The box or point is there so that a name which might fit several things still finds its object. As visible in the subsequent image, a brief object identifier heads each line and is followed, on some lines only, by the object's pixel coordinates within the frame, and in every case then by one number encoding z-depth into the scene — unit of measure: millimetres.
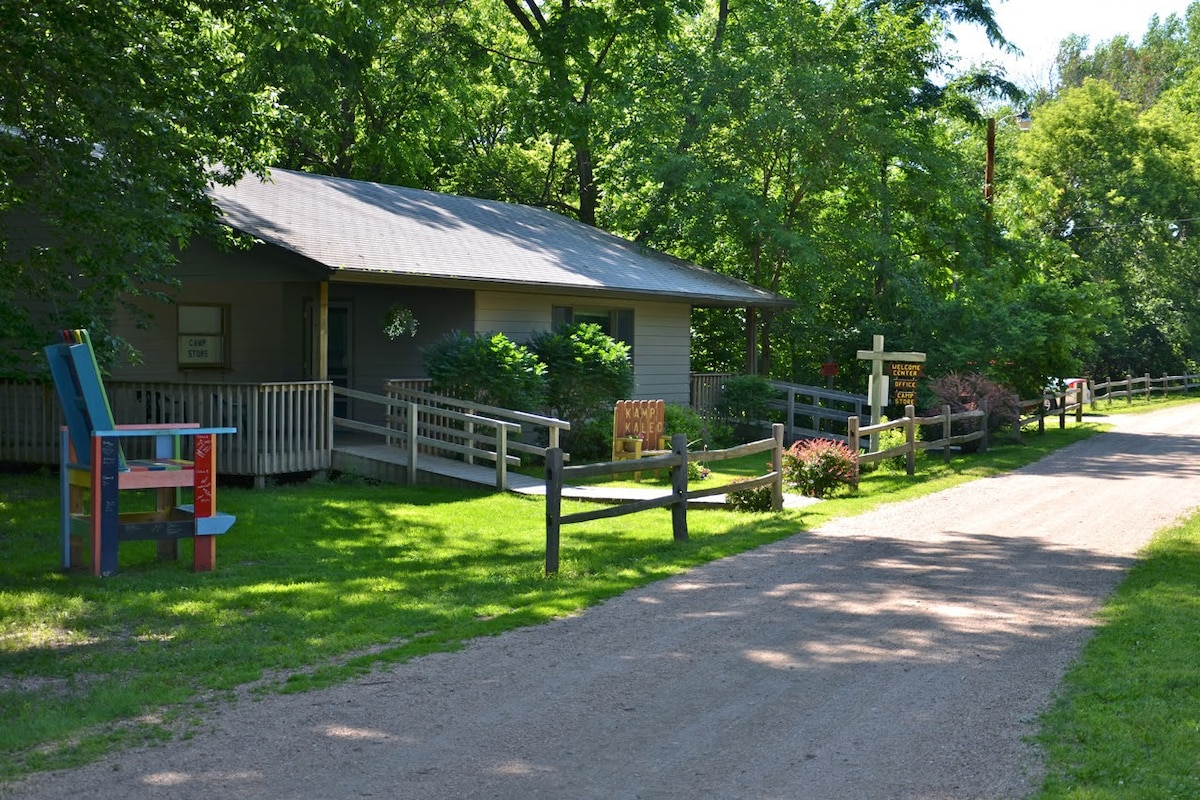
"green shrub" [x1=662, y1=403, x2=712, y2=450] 21859
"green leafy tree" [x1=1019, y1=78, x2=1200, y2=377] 48062
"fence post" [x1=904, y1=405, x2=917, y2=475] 19844
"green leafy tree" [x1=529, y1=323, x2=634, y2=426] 20609
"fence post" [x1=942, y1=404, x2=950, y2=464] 22078
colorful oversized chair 10211
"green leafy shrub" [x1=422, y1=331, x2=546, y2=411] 18812
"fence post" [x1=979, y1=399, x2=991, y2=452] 23750
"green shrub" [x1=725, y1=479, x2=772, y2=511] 15203
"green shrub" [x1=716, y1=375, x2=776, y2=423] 26578
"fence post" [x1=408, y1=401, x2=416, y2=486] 17438
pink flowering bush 17078
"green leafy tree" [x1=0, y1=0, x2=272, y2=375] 11953
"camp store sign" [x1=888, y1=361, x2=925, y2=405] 21781
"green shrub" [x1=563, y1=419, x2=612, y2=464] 20844
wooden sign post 20984
